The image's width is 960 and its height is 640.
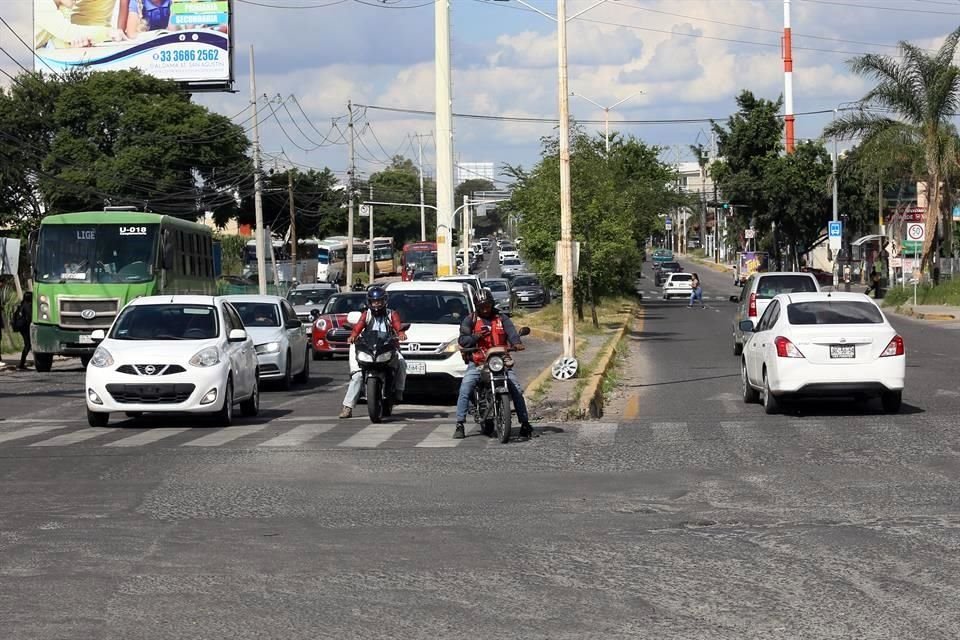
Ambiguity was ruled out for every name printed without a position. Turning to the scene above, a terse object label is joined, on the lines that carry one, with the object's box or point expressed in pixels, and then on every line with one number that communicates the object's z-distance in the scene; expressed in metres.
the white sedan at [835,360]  18.03
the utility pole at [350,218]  73.00
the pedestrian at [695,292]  69.00
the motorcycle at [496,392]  15.61
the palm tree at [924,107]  54.88
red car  33.88
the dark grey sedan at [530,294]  67.31
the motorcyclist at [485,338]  15.89
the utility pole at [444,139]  53.47
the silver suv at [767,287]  30.09
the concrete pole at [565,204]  22.88
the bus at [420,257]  101.38
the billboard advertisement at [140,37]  78.31
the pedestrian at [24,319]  31.78
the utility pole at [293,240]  81.06
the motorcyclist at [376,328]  18.25
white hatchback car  17.72
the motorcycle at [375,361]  18.20
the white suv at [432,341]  20.64
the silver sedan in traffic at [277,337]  24.95
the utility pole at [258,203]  52.31
